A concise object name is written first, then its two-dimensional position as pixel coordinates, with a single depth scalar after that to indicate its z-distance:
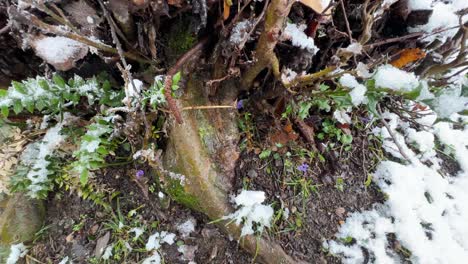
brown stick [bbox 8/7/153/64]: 0.31
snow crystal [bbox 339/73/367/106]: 0.31
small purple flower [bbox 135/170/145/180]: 0.43
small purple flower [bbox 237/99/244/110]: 0.43
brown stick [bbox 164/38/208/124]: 0.38
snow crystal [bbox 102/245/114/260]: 0.42
